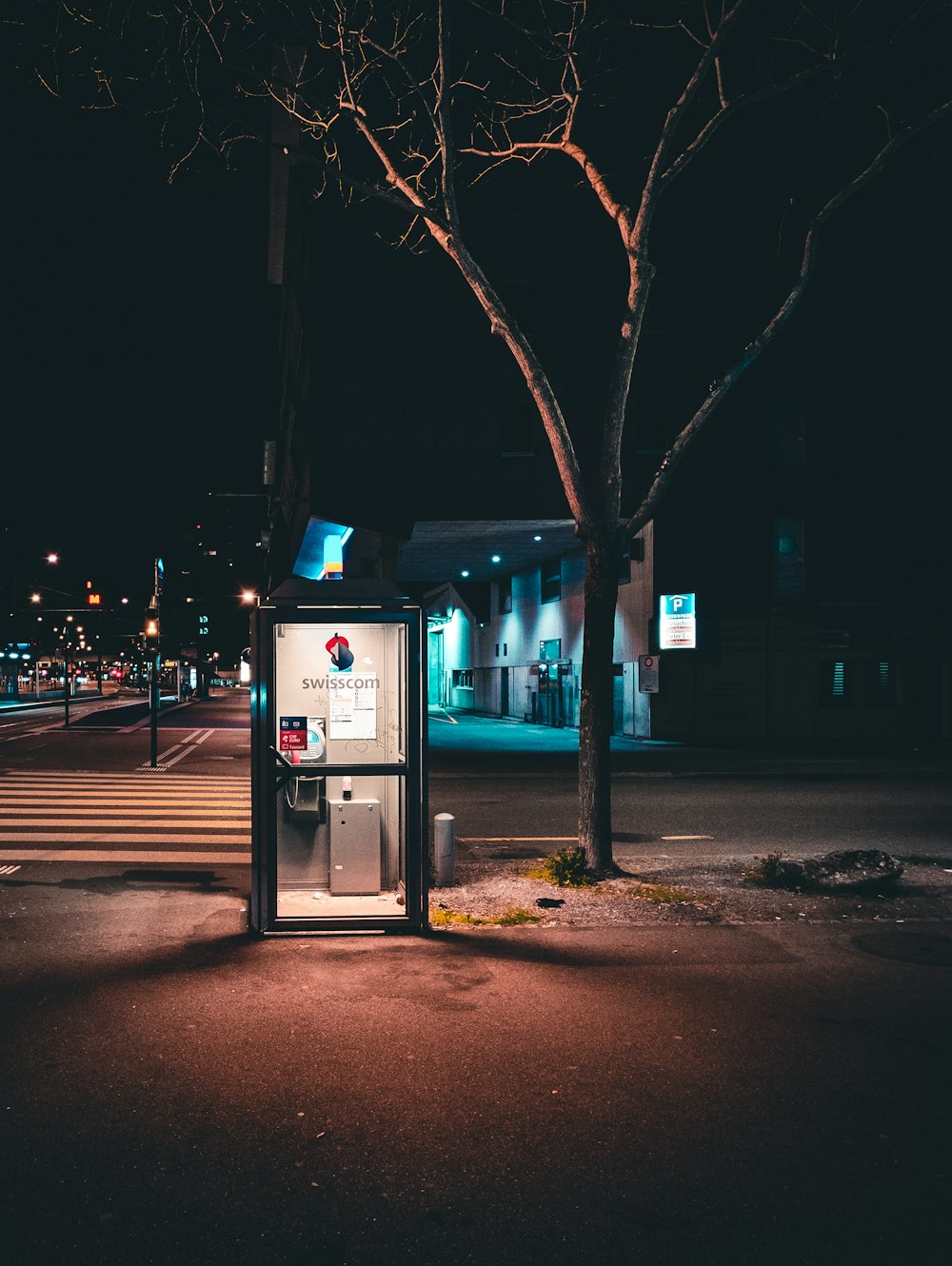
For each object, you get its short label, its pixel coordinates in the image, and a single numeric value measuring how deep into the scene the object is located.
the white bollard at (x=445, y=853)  8.67
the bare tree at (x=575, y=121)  8.45
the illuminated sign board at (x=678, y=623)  29.28
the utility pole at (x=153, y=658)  19.80
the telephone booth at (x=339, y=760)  6.96
